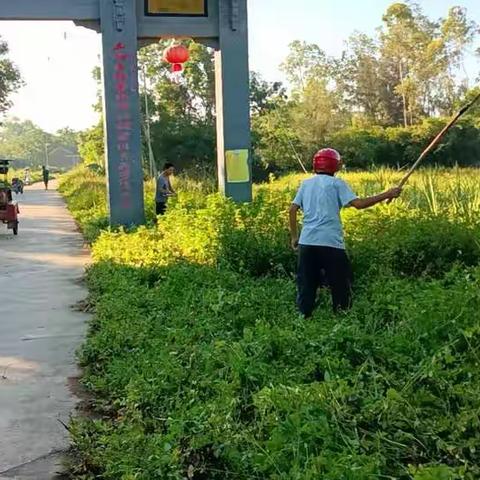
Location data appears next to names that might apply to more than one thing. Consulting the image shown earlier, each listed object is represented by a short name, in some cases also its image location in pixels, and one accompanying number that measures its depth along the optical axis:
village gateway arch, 11.39
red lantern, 12.09
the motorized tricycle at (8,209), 14.95
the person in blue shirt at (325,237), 5.48
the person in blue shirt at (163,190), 12.36
